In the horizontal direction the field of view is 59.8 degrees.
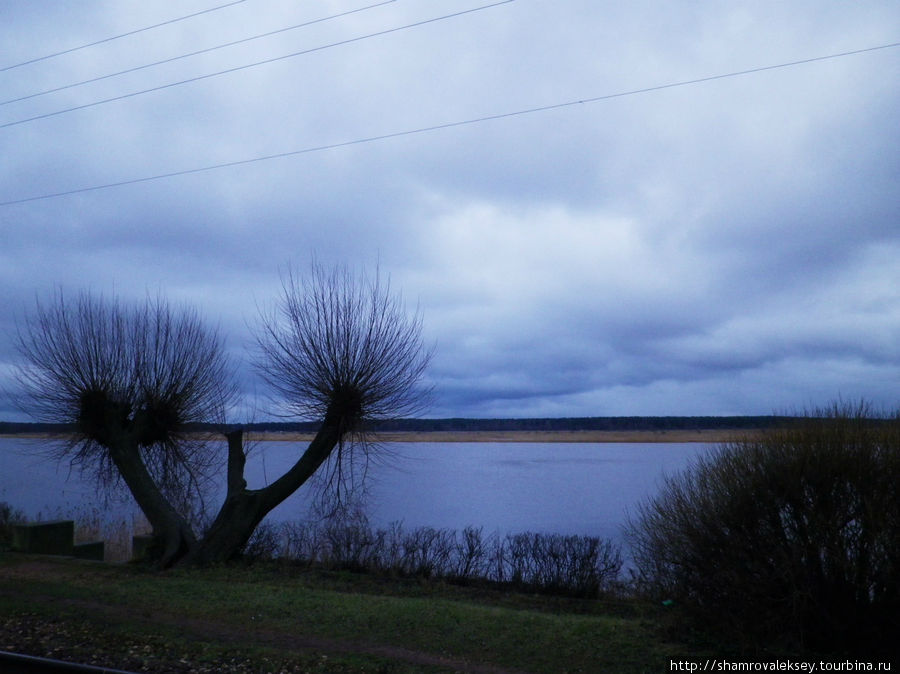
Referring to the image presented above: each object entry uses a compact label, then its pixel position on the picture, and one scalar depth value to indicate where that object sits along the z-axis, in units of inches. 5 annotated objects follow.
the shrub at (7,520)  770.9
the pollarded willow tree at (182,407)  618.8
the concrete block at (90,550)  715.4
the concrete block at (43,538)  685.9
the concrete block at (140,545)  654.7
